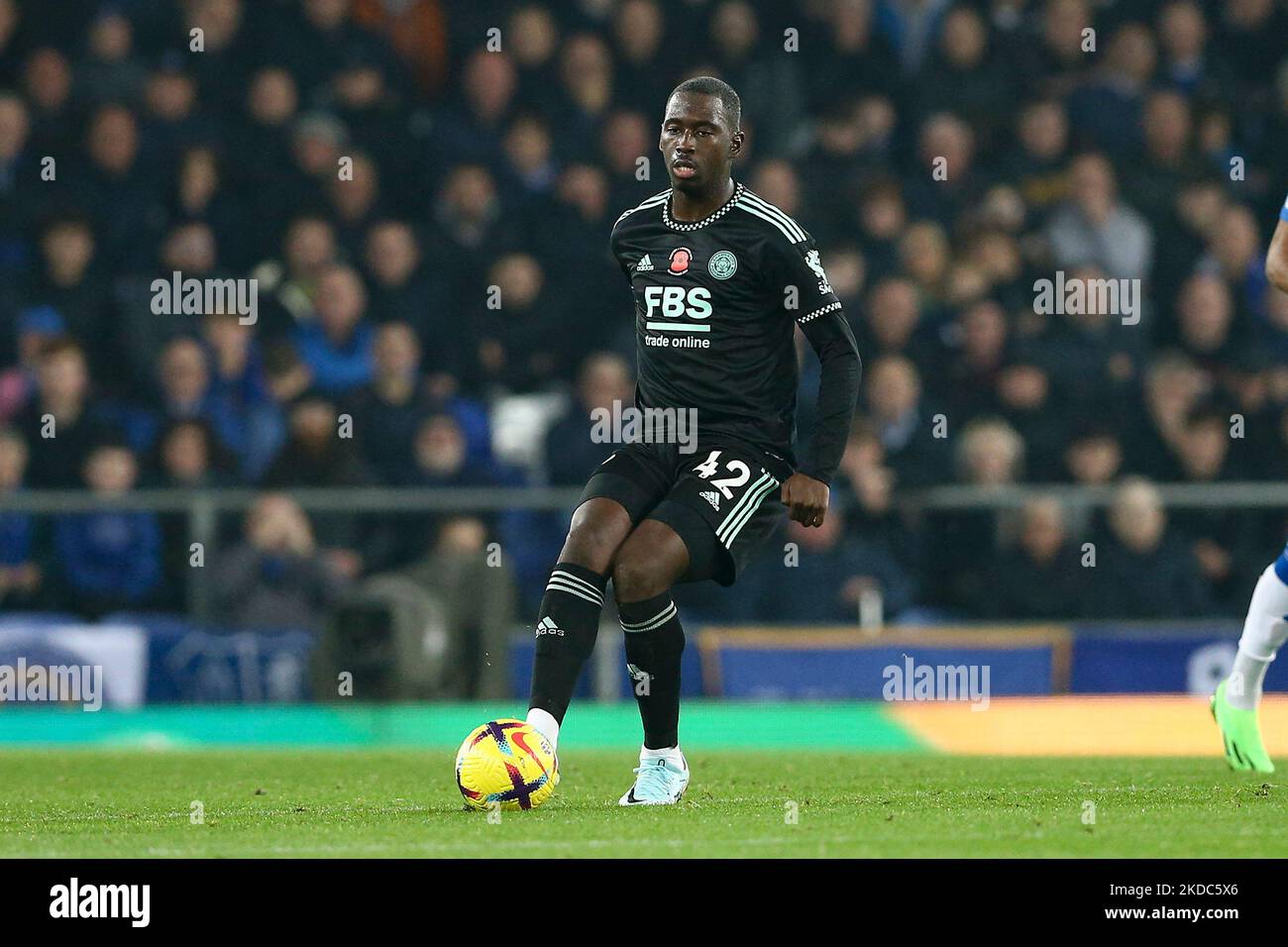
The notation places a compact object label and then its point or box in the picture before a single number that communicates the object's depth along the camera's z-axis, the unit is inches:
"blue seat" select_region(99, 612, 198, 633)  448.5
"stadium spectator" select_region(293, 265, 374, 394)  503.8
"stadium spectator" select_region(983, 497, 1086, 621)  465.1
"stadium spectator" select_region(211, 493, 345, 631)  450.0
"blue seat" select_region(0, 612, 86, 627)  448.1
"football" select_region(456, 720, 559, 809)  257.8
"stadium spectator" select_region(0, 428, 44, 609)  457.7
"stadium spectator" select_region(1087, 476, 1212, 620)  466.0
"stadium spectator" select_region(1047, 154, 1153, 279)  544.7
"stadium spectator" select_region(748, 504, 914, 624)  467.5
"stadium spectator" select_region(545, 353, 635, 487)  479.5
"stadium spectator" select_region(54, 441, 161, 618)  458.6
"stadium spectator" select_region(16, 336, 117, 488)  478.3
